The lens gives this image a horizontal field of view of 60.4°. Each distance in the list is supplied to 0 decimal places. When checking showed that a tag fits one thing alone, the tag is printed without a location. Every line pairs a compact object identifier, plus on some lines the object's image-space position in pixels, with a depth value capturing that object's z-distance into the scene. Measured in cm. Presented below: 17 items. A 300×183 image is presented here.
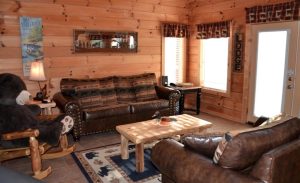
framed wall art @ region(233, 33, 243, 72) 495
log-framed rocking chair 279
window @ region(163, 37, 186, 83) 596
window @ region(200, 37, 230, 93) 537
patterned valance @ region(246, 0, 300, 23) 399
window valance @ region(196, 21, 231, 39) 515
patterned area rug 287
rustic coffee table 300
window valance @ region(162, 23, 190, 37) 577
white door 409
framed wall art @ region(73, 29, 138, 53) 482
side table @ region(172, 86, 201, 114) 552
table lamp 405
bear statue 289
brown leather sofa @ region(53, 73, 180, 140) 407
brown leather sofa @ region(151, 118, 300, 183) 164
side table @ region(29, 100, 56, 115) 398
